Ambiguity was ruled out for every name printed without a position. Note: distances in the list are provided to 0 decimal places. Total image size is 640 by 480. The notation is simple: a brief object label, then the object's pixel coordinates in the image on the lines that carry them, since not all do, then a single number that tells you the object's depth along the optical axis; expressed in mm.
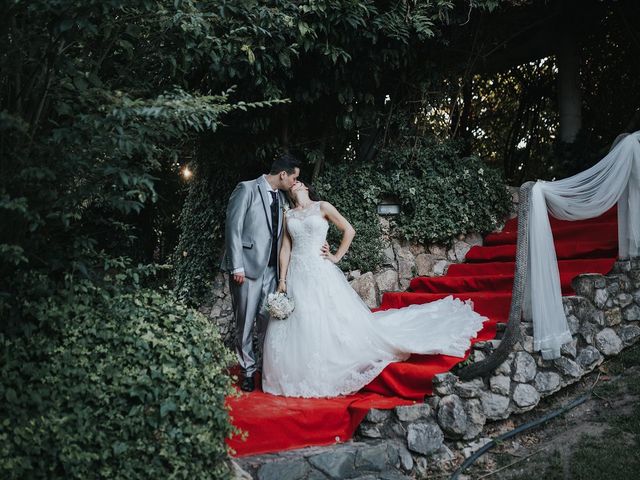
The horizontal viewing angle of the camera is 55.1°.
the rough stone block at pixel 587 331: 5133
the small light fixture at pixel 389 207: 7078
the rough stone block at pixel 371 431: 4355
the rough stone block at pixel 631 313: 5441
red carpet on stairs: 4172
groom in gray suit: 5105
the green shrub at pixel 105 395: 3010
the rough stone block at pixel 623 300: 5379
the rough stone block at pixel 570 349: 4996
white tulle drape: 4723
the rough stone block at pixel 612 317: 5312
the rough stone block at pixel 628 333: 5383
